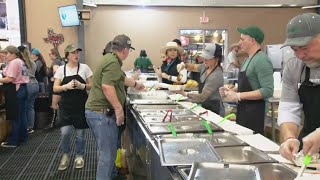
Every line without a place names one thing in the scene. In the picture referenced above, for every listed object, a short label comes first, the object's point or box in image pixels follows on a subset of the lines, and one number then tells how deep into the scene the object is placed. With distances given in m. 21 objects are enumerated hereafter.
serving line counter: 1.29
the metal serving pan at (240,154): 1.50
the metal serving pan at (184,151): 1.43
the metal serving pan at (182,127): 1.93
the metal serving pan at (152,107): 2.69
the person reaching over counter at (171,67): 3.75
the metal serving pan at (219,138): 1.70
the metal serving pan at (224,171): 1.25
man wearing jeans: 2.54
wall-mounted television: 7.45
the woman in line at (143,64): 6.38
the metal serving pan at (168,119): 2.22
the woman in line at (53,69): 5.45
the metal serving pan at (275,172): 1.32
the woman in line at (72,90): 3.28
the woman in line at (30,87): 4.61
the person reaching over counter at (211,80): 2.76
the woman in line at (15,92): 4.21
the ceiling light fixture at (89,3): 7.66
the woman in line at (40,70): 5.48
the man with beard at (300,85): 1.38
